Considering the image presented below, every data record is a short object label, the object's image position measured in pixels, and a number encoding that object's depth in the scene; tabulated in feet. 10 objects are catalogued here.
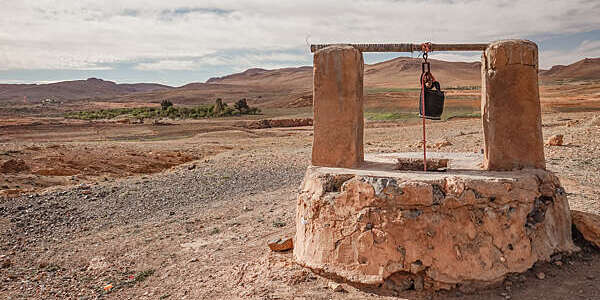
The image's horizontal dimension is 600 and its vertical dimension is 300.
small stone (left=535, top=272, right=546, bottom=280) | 15.35
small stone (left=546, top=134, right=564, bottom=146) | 40.06
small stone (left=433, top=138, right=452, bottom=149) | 44.42
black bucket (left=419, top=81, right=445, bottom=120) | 17.37
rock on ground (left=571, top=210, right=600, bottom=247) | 17.22
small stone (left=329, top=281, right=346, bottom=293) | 15.05
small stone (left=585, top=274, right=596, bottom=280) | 15.43
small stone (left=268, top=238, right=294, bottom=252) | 19.24
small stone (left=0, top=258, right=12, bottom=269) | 21.30
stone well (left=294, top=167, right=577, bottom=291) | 14.71
